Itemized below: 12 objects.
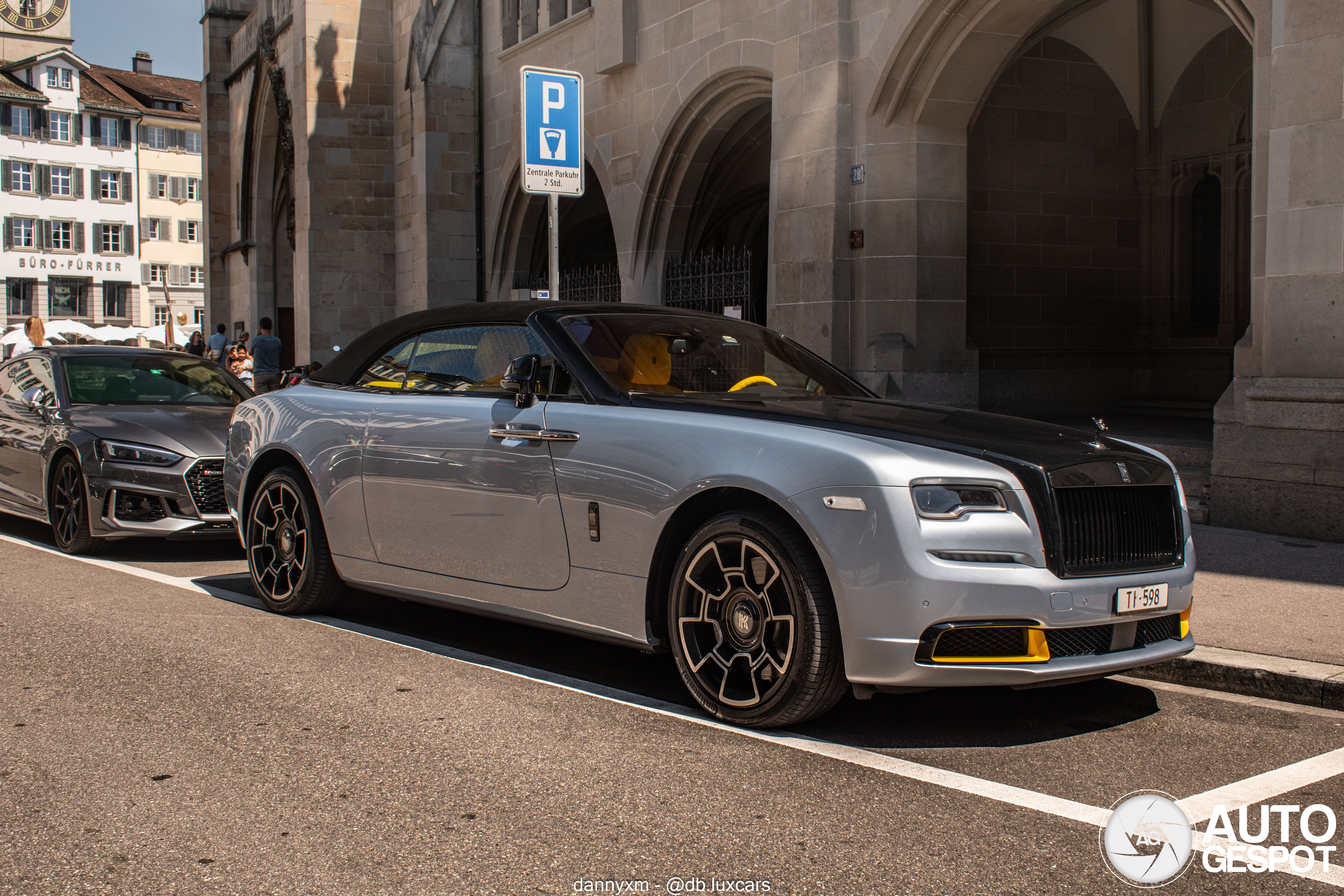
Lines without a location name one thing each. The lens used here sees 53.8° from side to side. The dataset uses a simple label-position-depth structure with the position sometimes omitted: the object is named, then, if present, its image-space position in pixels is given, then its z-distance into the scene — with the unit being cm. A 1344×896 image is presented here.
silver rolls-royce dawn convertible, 417
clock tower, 7481
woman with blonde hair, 1875
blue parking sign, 928
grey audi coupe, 866
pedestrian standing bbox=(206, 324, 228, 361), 2661
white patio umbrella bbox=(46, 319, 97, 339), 4341
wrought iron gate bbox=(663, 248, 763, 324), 1596
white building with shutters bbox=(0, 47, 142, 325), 7250
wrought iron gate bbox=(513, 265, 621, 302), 1898
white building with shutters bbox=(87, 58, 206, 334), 8081
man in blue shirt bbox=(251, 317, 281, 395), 1955
